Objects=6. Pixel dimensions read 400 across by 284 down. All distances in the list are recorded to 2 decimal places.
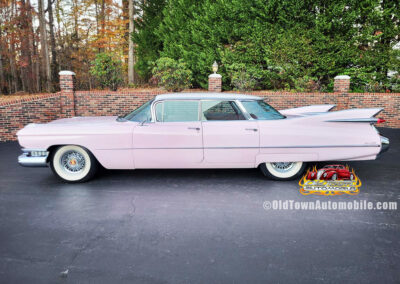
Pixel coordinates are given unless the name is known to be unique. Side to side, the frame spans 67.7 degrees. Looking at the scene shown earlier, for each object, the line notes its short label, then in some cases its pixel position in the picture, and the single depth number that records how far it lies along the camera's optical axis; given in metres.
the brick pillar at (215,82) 11.46
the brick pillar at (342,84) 11.34
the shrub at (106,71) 11.96
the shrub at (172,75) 12.41
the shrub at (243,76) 12.98
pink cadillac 4.79
